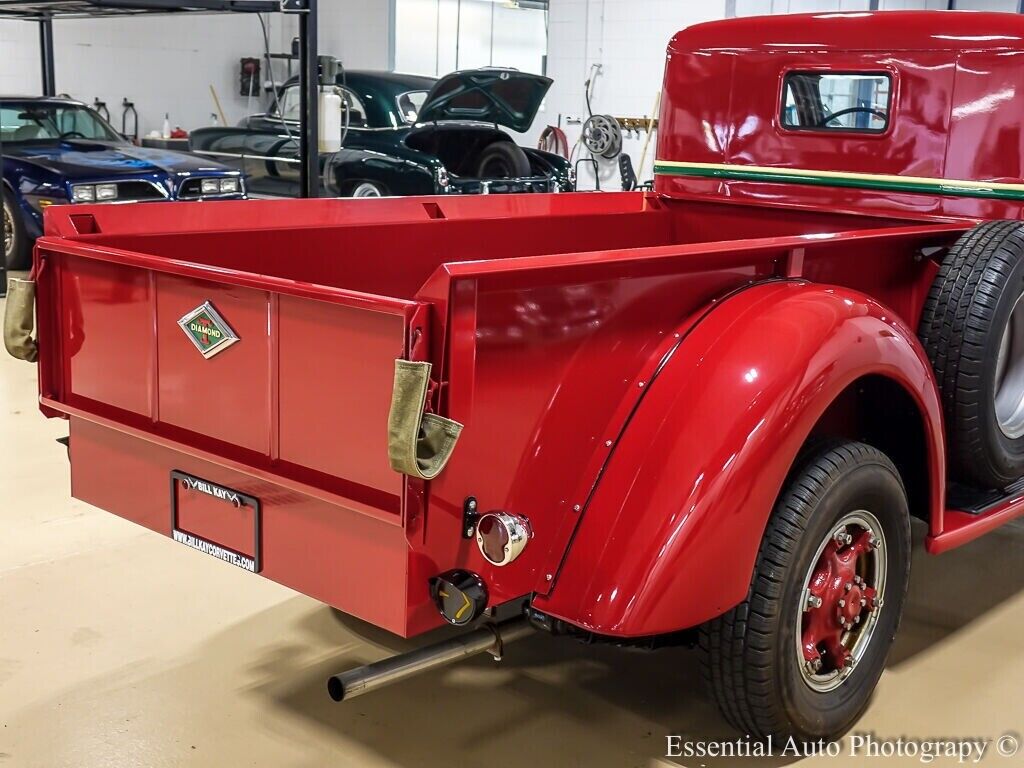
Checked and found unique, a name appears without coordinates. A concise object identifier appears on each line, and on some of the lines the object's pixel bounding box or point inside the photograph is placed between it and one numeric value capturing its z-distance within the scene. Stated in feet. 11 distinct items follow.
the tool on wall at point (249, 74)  56.59
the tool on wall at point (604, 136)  44.80
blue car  28.17
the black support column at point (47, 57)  37.37
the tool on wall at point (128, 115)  52.24
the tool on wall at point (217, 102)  51.95
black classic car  34.88
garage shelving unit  22.74
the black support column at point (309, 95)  24.72
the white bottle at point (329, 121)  27.30
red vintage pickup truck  6.89
